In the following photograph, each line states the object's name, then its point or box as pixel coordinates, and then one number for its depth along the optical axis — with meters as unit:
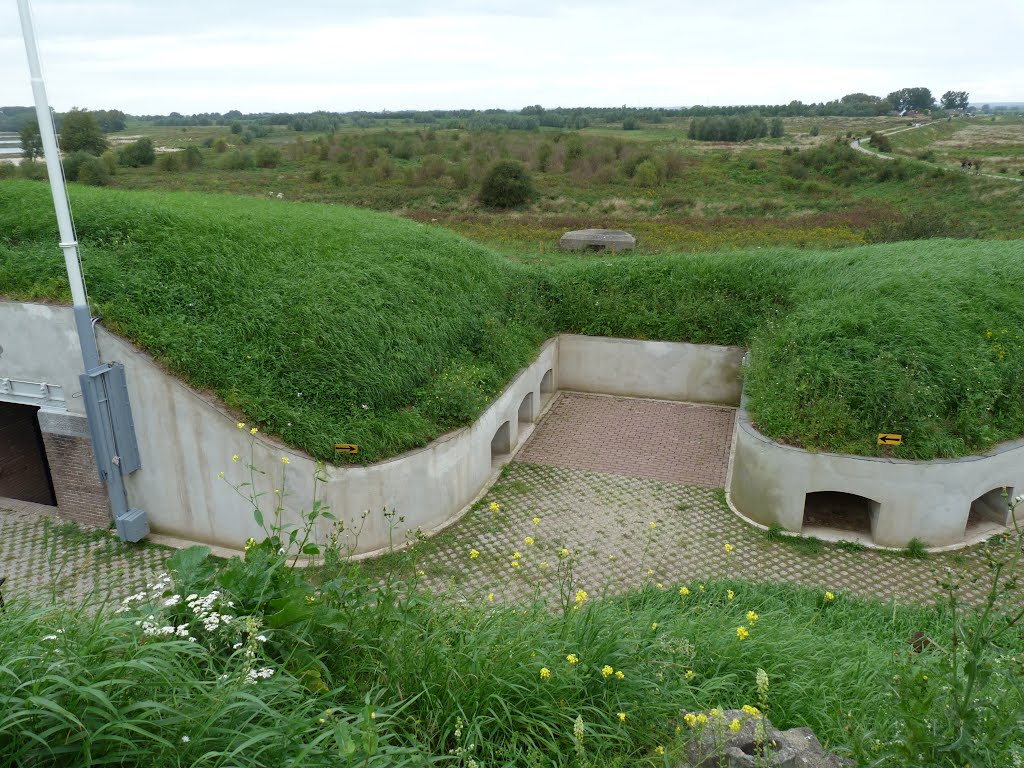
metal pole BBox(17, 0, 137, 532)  8.62
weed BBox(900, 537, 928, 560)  10.86
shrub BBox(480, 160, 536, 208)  37.12
